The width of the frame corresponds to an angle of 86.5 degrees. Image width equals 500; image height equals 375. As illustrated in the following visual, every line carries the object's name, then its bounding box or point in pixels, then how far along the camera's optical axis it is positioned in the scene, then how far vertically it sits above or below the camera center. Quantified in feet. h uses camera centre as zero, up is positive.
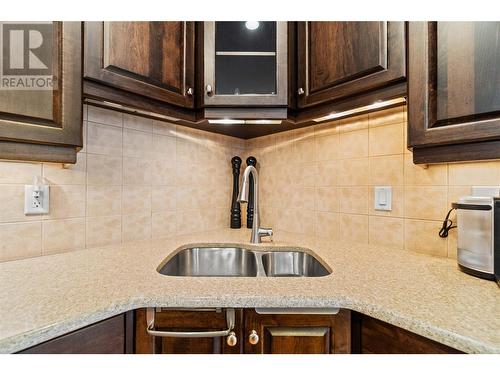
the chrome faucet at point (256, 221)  4.11 -0.49
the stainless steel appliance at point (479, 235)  2.29 -0.40
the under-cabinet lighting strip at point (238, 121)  3.82 +1.00
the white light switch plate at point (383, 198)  3.75 -0.11
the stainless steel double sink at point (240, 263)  3.82 -1.10
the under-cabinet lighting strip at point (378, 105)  3.17 +1.10
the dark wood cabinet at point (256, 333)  2.15 -1.18
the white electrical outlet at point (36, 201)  3.15 -0.15
